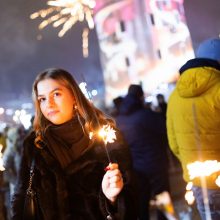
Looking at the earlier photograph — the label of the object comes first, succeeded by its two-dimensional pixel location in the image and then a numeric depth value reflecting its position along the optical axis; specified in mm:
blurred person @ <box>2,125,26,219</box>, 6223
